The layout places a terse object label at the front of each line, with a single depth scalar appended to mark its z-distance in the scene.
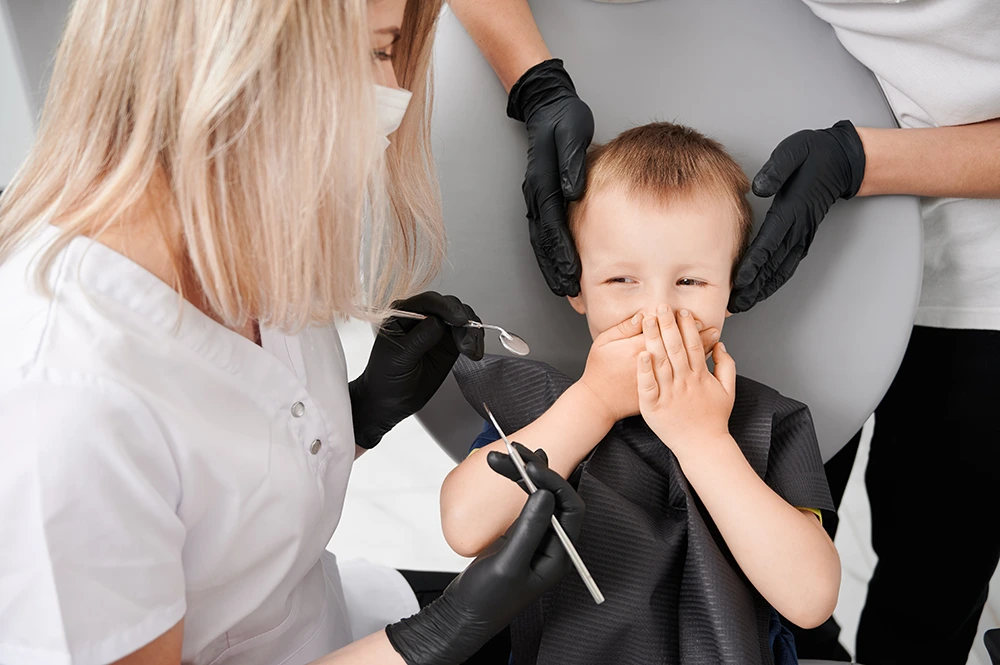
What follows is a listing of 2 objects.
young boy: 0.90
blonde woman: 0.62
